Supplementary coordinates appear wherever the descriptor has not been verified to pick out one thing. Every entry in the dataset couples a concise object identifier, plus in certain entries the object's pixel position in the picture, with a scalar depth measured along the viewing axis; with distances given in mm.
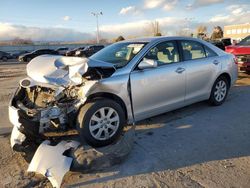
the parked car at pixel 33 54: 22268
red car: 6413
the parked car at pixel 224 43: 19846
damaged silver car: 2783
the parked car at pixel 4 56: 24996
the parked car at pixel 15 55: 26871
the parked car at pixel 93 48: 21107
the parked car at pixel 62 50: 25950
